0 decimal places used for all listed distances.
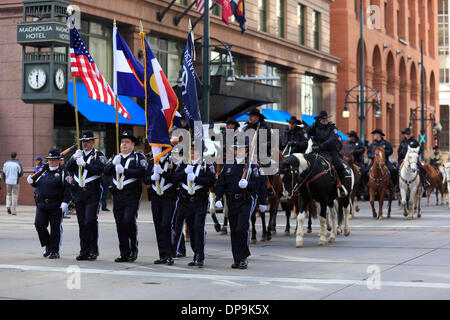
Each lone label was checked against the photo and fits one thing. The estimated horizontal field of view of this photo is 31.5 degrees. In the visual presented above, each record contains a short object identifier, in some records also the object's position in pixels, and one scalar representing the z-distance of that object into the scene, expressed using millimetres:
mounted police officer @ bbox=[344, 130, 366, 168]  24650
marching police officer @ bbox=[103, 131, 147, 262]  12500
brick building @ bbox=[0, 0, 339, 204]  28625
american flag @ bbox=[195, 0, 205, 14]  30656
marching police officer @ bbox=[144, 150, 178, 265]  12406
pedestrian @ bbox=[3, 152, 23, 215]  24906
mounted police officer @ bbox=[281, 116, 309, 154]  17656
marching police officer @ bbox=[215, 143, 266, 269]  11883
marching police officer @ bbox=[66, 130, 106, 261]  12891
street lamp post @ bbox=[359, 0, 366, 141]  44719
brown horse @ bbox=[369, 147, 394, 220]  23359
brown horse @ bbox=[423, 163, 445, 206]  32906
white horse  23195
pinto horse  15188
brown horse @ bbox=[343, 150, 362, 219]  22141
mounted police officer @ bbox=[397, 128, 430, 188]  23469
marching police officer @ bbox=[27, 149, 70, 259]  13430
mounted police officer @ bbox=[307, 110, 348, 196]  16328
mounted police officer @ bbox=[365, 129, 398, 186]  23906
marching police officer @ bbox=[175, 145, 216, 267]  12125
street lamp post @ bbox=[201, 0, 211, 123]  26250
